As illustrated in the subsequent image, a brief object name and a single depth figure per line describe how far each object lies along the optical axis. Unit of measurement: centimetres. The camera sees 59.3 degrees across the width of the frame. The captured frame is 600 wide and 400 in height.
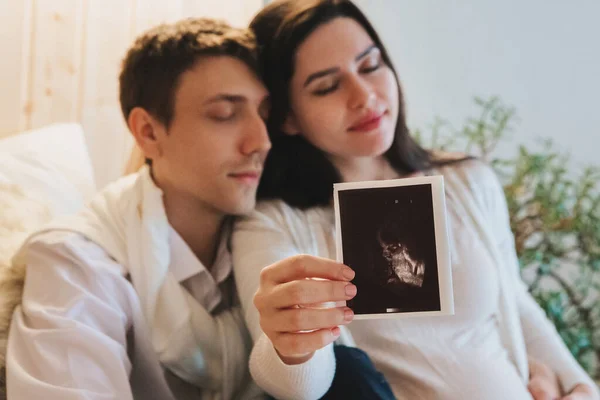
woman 96
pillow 109
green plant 154
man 83
